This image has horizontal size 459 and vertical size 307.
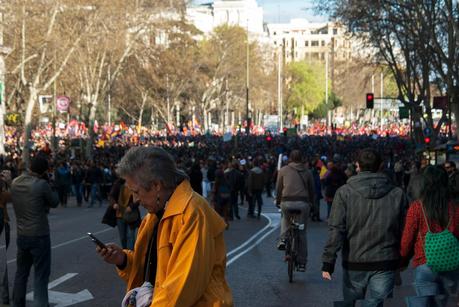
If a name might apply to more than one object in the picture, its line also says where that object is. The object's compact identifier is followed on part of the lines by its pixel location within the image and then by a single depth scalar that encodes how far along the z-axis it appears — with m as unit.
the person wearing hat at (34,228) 10.37
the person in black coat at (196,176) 25.90
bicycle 13.47
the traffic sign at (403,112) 57.00
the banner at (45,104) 59.97
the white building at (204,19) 190.75
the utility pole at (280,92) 129.00
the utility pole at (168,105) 87.64
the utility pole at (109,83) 62.78
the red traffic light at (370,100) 53.47
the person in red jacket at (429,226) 7.76
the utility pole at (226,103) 106.21
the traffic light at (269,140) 72.12
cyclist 13.69
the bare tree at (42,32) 45.59
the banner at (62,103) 54.09
